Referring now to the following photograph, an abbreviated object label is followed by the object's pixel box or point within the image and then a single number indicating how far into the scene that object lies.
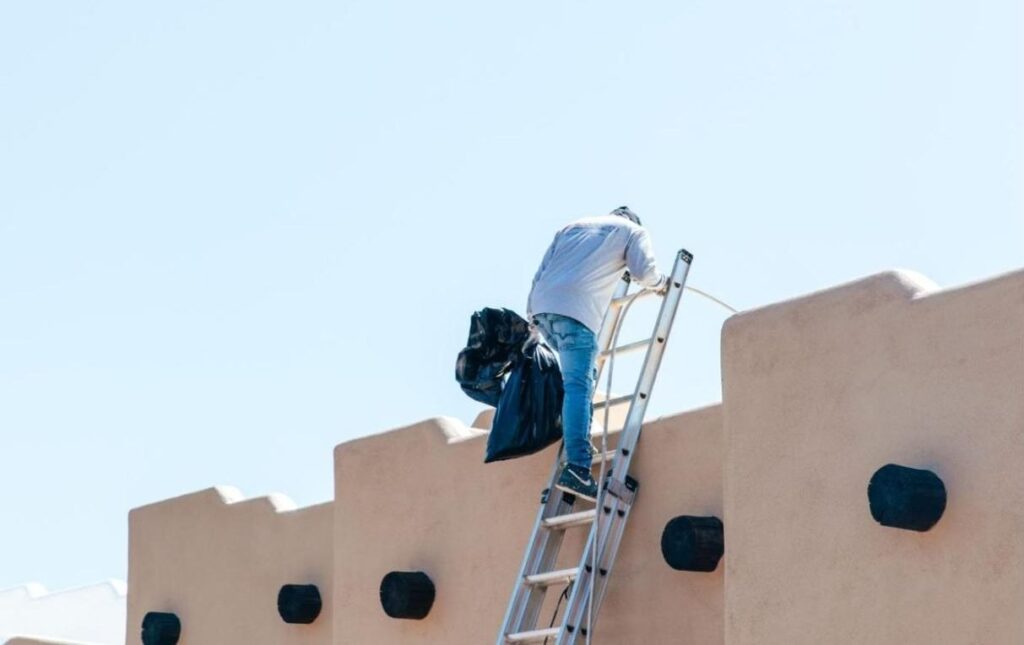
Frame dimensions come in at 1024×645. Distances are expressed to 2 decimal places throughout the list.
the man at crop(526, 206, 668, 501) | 17.61
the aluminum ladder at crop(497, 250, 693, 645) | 17.28
